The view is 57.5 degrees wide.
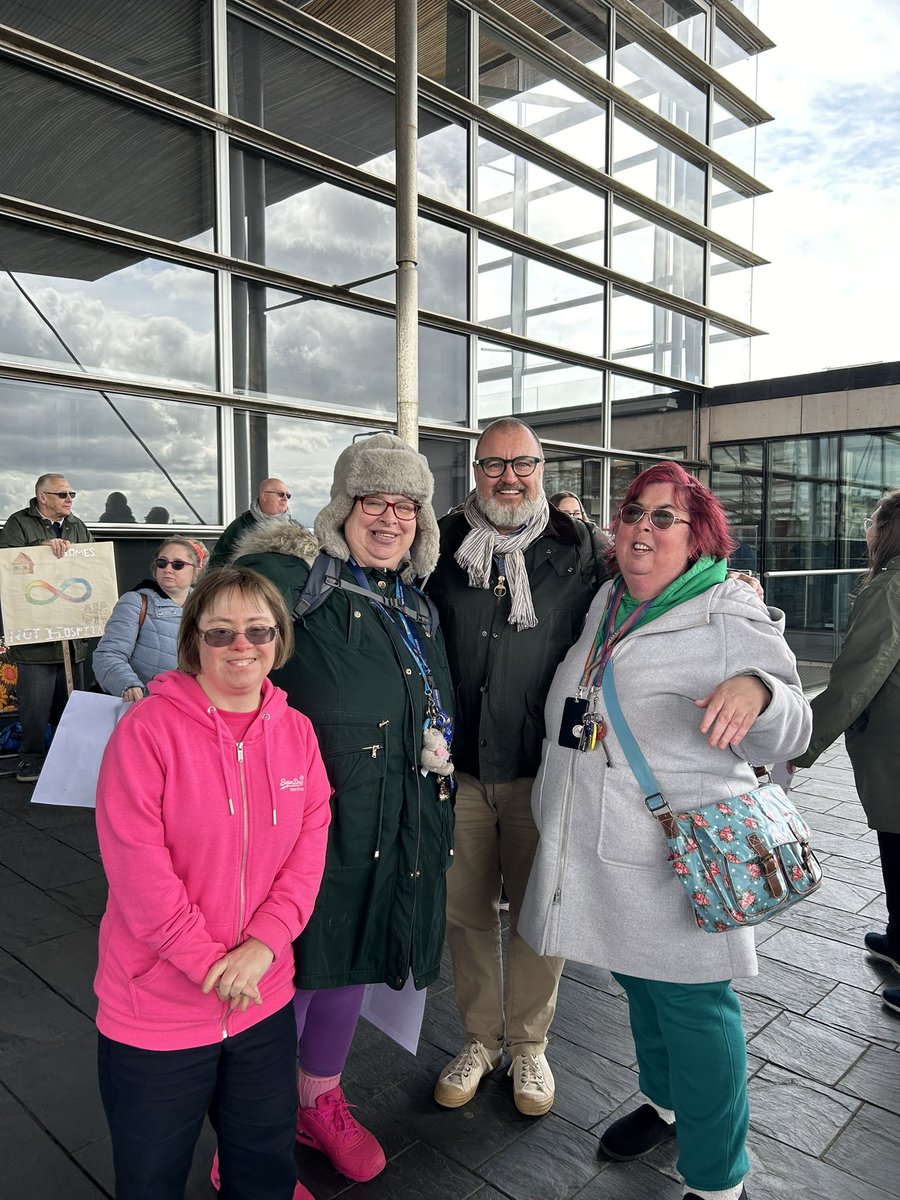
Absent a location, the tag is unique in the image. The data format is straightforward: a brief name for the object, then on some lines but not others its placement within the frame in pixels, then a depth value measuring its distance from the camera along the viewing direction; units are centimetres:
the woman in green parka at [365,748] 211
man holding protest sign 594
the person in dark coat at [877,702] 314
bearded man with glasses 253
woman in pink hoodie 168
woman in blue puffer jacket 440
